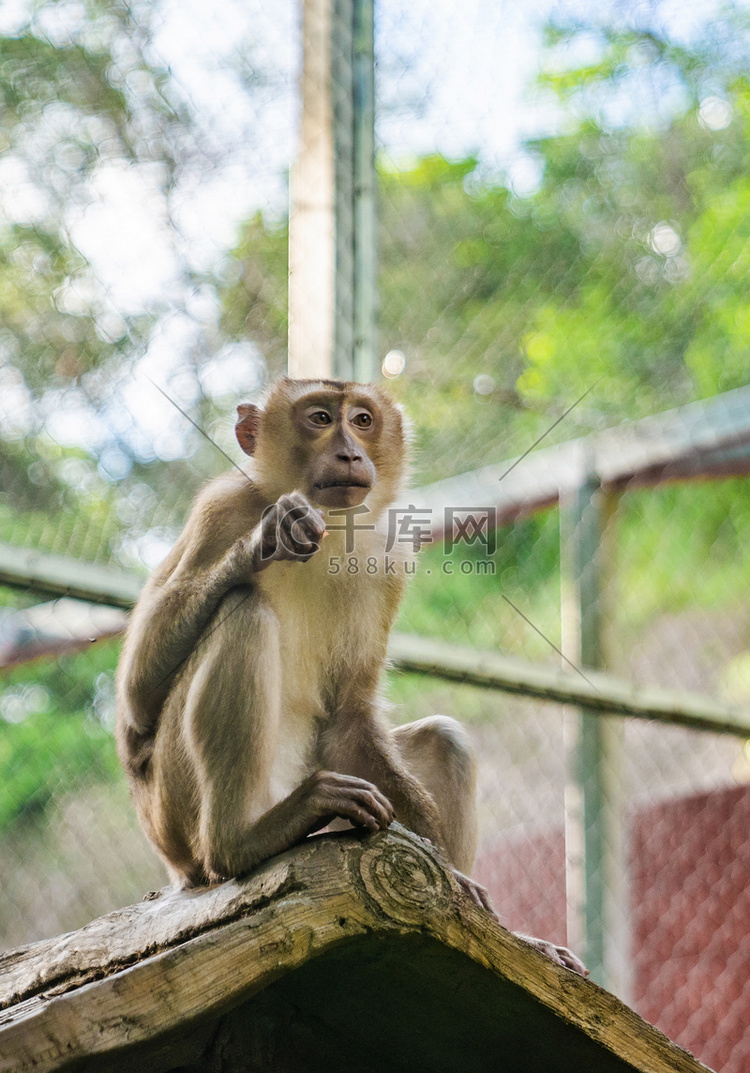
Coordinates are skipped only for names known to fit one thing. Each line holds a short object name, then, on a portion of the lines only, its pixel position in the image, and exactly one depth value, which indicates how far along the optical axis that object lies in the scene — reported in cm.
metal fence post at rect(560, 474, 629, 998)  412
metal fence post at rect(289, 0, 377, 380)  390
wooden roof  164
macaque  225
